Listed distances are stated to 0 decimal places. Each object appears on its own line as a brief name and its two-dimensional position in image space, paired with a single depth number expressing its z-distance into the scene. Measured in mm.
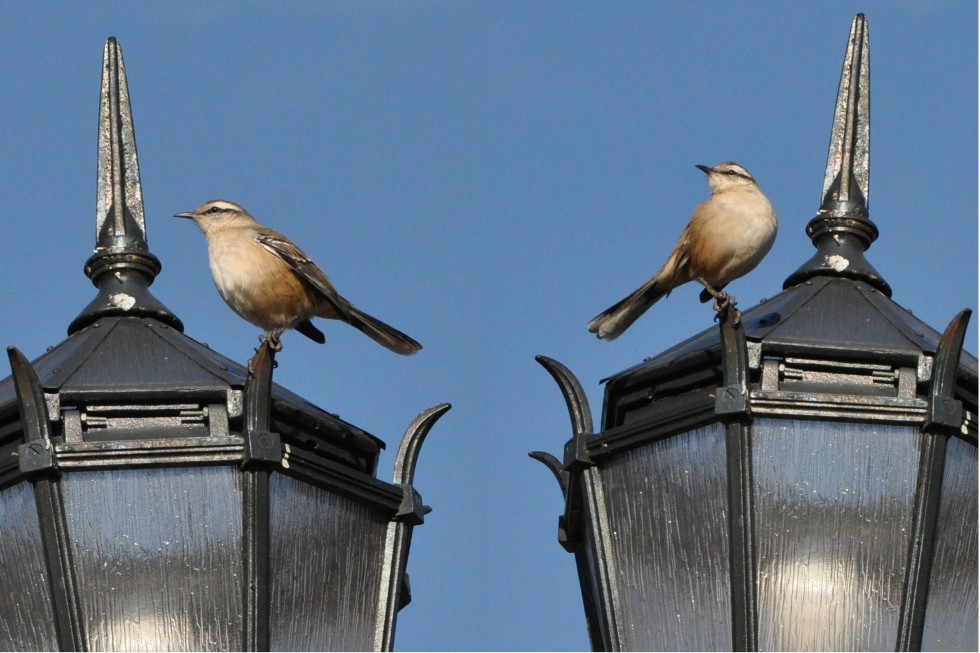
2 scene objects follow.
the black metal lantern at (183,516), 10398
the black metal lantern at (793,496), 10359
